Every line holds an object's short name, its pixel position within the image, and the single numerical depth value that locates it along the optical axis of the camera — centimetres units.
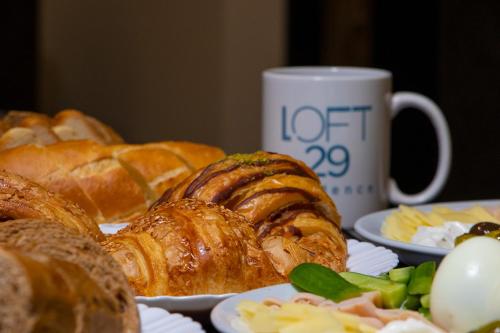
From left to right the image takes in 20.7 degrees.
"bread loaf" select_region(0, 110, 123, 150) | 93
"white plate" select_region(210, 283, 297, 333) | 58
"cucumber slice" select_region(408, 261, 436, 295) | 62
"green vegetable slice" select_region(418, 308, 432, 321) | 61
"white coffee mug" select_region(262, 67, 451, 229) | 87
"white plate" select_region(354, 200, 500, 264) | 71
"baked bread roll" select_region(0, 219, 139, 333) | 50
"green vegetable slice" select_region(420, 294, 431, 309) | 61
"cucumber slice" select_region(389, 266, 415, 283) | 63
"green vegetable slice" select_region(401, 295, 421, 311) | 62
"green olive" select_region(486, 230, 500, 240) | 70
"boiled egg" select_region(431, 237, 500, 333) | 59
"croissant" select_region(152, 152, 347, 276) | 70
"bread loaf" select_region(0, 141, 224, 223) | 85
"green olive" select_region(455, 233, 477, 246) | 71
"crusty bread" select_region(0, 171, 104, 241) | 66
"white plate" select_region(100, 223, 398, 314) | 61
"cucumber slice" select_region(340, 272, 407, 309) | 61
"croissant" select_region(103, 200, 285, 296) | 64
